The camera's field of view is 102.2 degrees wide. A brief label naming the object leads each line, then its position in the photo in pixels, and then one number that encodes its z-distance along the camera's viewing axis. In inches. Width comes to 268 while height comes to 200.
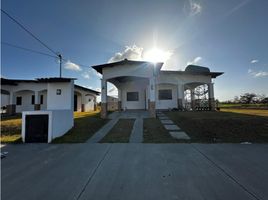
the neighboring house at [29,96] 533.3
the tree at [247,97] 1624.9
